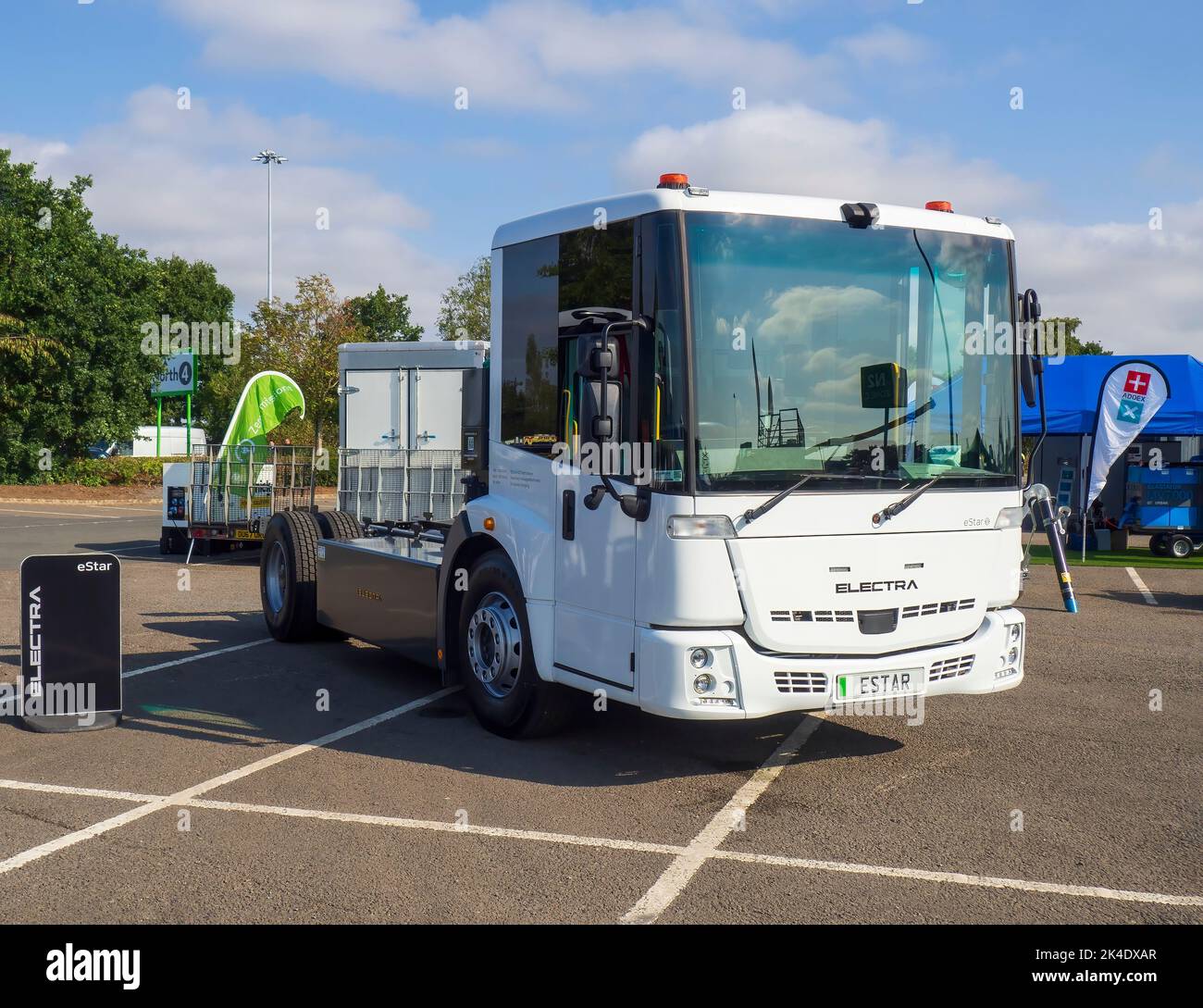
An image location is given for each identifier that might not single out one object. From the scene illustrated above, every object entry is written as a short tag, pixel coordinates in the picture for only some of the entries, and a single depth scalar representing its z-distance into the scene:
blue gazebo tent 20.61
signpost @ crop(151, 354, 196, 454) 49.53
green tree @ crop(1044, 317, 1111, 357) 53.92
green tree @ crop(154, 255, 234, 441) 60.95
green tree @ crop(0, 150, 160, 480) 35.72
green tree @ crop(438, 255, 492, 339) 43.25
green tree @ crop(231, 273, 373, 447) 35.47
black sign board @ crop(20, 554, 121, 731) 7.14
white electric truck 5.63
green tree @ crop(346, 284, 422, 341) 58.19
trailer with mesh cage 16.86
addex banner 18.03
